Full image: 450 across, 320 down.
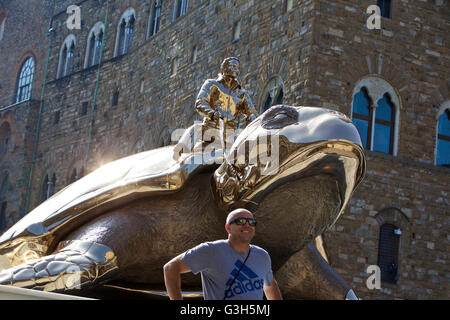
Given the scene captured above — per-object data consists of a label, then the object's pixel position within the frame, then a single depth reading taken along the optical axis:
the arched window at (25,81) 36.00
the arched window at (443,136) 17.28
